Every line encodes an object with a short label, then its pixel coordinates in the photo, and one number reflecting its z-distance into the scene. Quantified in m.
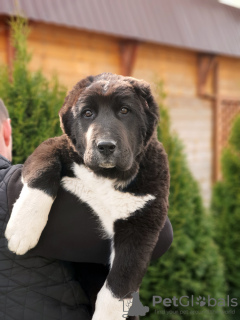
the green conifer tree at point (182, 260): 3.77
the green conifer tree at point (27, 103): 3.13
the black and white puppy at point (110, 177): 1.96
